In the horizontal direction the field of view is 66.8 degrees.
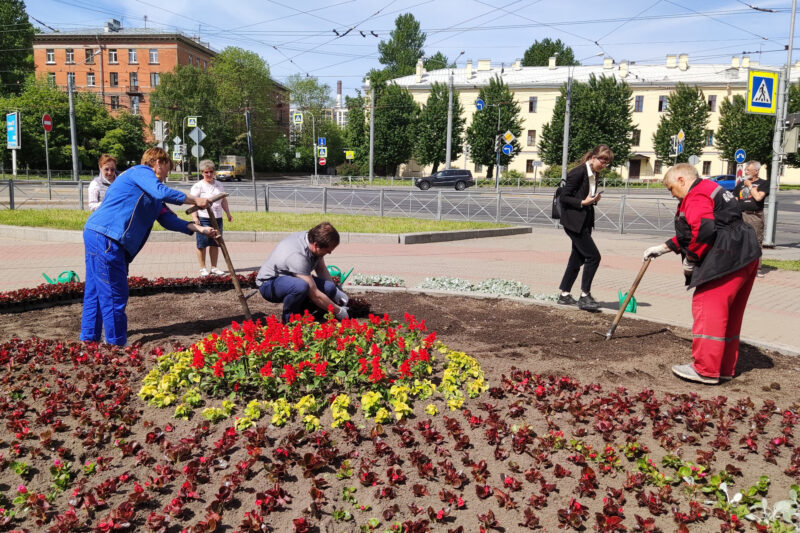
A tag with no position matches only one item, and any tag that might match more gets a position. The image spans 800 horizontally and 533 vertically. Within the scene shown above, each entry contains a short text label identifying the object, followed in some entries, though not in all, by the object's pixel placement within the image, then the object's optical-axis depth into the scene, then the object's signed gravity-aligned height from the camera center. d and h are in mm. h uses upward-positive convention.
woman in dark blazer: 6723 -274
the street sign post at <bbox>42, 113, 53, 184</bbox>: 26125 +2287
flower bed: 3625 -1259
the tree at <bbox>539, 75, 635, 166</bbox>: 55844 +6376
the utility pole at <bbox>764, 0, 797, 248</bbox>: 14688 +887
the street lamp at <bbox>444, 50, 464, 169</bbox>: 45475 +4220
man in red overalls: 4324 -554
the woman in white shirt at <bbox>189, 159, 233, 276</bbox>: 9023 -438
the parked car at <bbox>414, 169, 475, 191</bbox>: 45062 +243
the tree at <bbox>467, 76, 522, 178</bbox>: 59250 +6145
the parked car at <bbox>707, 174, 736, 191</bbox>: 37094 +478
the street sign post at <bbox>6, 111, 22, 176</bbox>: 23109 +1676
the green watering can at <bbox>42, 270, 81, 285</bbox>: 7209 -1216
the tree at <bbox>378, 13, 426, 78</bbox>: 83750 +18528
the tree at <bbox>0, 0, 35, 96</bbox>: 61344 +13661
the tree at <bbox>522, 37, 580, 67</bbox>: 83062 +18094
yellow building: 61812 +10163
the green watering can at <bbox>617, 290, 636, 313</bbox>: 6863 -1366
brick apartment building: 69625 +13505
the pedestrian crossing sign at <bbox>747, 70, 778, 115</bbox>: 14164 +2240
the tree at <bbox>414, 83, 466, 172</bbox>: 60875 +5352
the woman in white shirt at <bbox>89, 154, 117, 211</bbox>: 8273 -52
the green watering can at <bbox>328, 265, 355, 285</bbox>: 7583 -1155
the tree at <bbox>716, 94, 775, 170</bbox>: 53469 +4971
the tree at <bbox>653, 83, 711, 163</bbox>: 56594 +6420
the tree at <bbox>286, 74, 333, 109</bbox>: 89138 +12863
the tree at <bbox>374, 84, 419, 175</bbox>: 63362 +6110
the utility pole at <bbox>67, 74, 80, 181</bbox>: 32688 +2961
